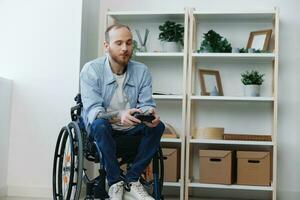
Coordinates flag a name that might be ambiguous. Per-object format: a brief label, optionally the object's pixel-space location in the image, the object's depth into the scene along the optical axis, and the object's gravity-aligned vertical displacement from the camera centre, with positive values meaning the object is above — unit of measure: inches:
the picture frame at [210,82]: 141.7 +9.1
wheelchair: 92.4 -11.2
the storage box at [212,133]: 135.3 -6.9
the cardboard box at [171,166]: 135.3 -17.3
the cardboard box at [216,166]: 131.8 -16.7
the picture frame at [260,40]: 138.3 +22.8
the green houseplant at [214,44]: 139.1 +20.7
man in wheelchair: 90.9 +0.2
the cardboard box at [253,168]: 130.8 -16.7
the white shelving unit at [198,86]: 135.6 +7.8
